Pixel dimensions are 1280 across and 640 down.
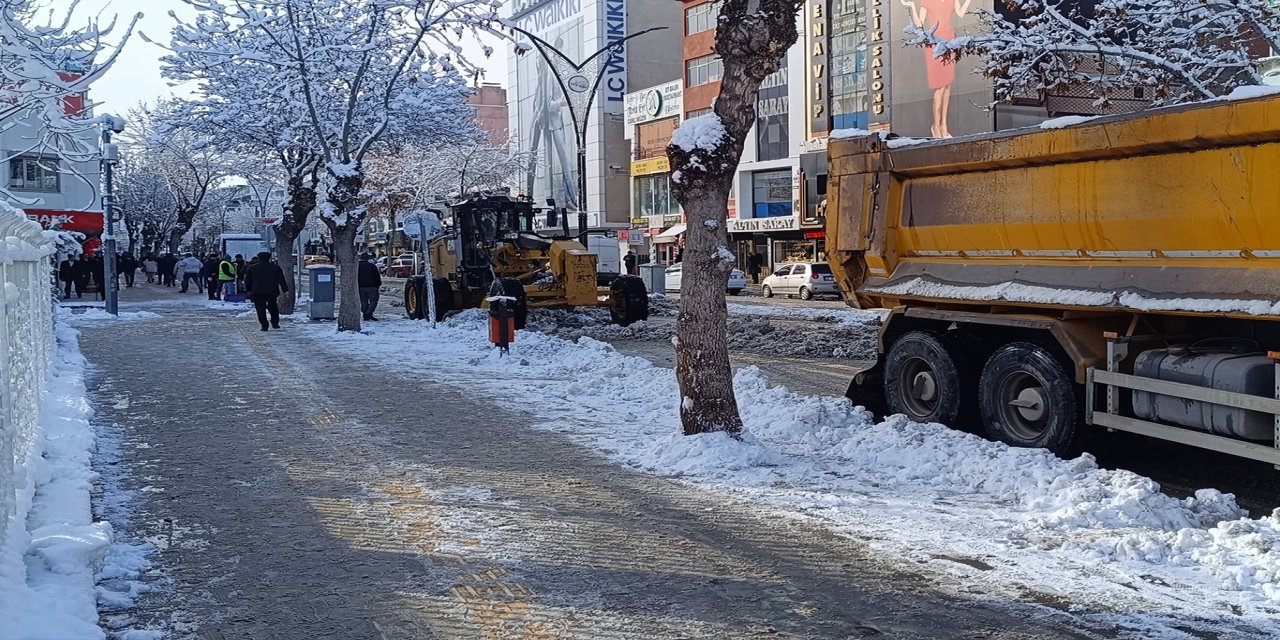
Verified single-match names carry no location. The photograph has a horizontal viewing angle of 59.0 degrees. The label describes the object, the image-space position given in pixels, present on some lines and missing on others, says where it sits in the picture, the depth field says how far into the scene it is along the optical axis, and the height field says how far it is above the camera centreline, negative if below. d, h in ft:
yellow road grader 72.23 +0.25
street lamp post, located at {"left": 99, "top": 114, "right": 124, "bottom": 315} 89.56 +3.33
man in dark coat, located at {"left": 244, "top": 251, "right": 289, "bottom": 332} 73.67 -0.41
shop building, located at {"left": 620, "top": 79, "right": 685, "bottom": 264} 203.21 +18.30
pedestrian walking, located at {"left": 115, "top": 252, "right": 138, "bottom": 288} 151.23 +2.01
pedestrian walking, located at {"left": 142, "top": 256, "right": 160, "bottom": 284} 165.99 +2.16
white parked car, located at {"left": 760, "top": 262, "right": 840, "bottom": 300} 122.01 -1.85
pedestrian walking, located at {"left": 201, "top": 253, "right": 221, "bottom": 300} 118.93 +0.24
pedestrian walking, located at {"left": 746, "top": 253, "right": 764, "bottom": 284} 184.34 +0.17
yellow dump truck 22.75 -0.33
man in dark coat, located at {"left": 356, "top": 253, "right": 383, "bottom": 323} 83.51 -0.72
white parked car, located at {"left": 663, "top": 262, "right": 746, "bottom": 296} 137.80 -1.74
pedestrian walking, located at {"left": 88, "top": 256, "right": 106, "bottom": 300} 121.70 +1.10
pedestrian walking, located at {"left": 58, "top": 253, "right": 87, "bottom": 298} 122.31 +1.09
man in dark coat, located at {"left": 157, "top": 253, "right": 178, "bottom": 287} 169.17 +1.86
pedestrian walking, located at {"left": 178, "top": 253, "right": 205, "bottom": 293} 141.38 +1.26
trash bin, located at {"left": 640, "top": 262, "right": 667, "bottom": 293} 123.03 -0.75
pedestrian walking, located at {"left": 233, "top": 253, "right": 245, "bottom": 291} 113.09 +0.46
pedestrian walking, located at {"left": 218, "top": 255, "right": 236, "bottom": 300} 109.60 +0.49
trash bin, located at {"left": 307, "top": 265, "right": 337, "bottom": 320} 82.43 -0.99
